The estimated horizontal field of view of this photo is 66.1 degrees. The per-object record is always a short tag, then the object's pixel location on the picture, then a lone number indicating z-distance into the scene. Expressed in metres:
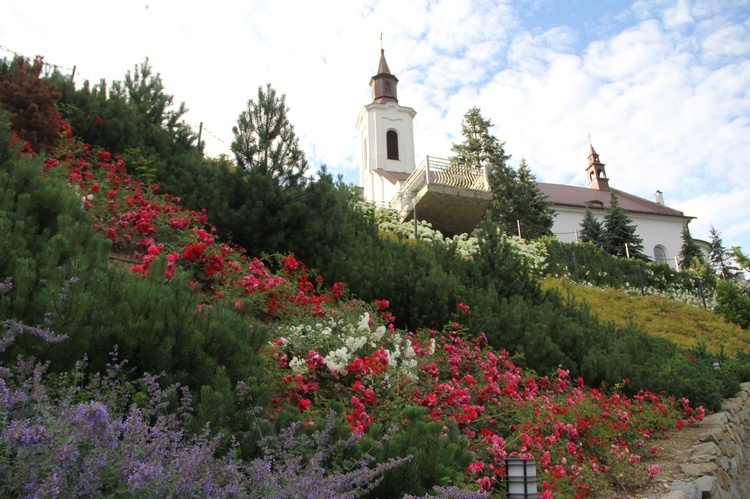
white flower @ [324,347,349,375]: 4.11
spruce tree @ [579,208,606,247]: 31.07
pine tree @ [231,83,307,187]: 6.82
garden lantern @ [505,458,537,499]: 3.33
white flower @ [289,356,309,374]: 3.95
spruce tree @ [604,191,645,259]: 30.50
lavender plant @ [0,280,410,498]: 1.58
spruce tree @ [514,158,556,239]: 26.91
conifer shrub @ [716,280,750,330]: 15.46
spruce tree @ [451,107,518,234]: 26.88
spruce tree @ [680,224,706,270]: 30.98
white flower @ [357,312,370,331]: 4.79
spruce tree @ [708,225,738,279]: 37.50
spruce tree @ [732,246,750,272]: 36.80
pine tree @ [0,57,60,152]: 6.74
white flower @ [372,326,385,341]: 4.81
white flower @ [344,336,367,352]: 4.46
